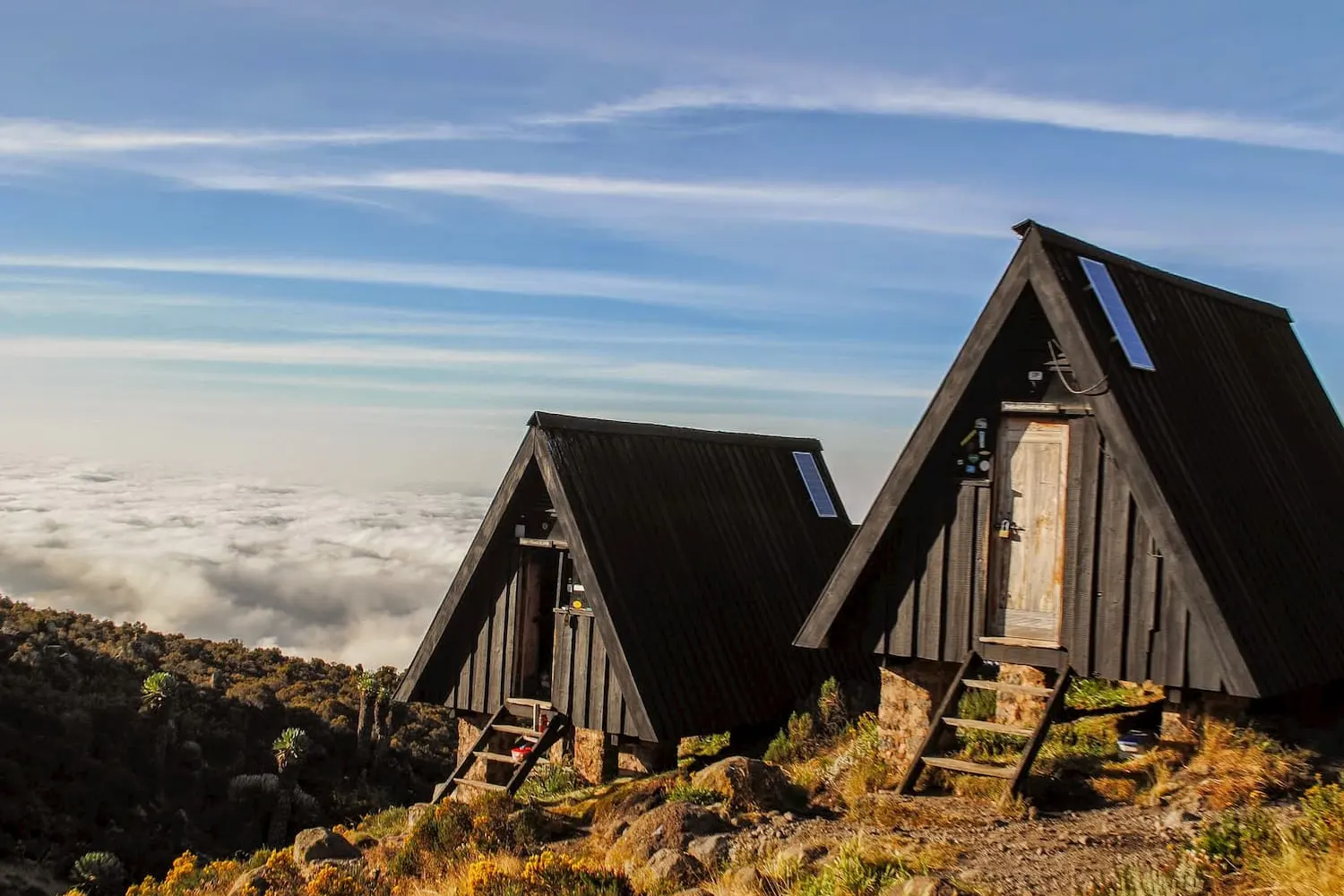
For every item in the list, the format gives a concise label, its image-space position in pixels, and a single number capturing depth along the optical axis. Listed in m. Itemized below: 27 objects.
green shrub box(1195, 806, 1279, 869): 9.70
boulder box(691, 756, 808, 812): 13.05
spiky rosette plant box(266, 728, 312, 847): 41.03
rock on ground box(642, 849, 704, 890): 11.07
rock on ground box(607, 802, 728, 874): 11.80
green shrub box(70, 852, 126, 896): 33.44
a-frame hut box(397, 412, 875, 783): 16.52
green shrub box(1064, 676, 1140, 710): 14.78
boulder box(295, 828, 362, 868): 14.78
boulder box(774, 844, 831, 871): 10.80
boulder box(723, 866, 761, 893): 10.46
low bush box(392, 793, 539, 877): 13.12
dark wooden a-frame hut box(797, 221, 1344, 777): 12.41
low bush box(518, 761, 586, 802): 16.72
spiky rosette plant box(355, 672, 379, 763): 46.14
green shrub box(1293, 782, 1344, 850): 9.51
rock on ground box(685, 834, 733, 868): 11.35
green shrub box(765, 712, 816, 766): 15.98
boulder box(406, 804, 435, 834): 14.74
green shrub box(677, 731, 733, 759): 17.93
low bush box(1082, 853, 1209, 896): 9.20
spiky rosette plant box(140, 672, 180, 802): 45.44
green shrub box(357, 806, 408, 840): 16.27
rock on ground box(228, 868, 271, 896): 13.79
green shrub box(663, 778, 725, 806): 13.02
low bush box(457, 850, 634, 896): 11.02
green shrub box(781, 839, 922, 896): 9.92
